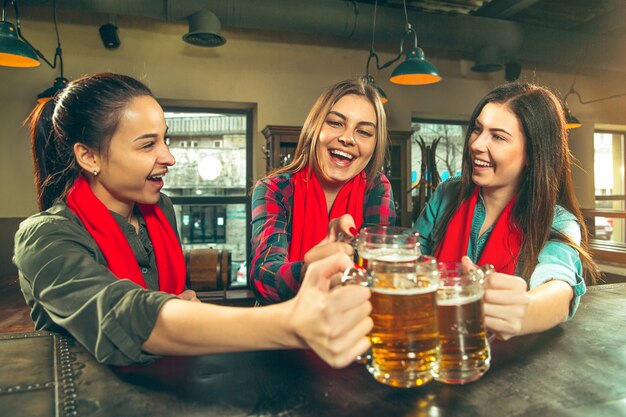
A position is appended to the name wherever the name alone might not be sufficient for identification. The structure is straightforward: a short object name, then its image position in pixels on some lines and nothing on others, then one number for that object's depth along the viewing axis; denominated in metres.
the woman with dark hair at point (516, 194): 1.58
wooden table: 0.75
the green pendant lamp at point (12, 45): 2.88
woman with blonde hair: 1.83
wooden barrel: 2.79
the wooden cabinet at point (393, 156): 4.68
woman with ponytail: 0.74
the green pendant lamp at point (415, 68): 3.41
